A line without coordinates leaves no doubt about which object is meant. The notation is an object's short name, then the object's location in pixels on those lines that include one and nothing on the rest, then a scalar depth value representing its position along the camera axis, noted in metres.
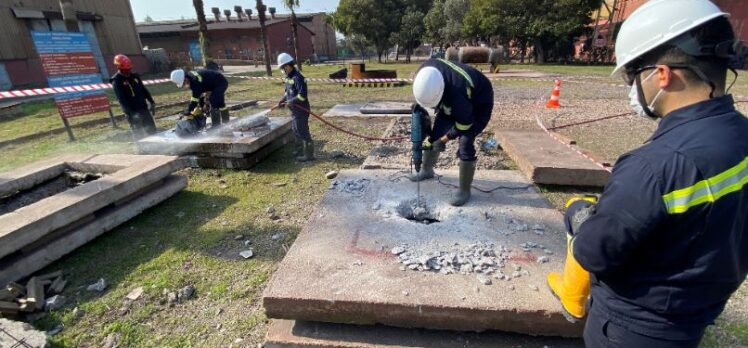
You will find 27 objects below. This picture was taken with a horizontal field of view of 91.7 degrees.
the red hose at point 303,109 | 5.75
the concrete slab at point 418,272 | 2.20
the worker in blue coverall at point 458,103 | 3.16
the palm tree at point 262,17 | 18.88
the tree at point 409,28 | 35.03
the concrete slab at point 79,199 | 3.08
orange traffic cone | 9.98
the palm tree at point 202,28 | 13.57
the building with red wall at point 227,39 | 37.81
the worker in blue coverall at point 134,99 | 6.44
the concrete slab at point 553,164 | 4.60
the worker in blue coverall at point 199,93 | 6.15
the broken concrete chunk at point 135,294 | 3.00
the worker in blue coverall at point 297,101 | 5.67
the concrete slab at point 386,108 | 9.42
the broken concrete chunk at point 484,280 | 2.38
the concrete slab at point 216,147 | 5.67
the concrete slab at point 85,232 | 3.10
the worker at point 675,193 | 1.11
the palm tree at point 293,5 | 23.05
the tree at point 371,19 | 34.22
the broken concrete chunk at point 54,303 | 2.88
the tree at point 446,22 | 32.42
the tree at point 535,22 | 25.11
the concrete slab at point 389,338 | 2.26
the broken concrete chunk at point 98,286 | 3.10
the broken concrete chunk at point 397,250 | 2.73
